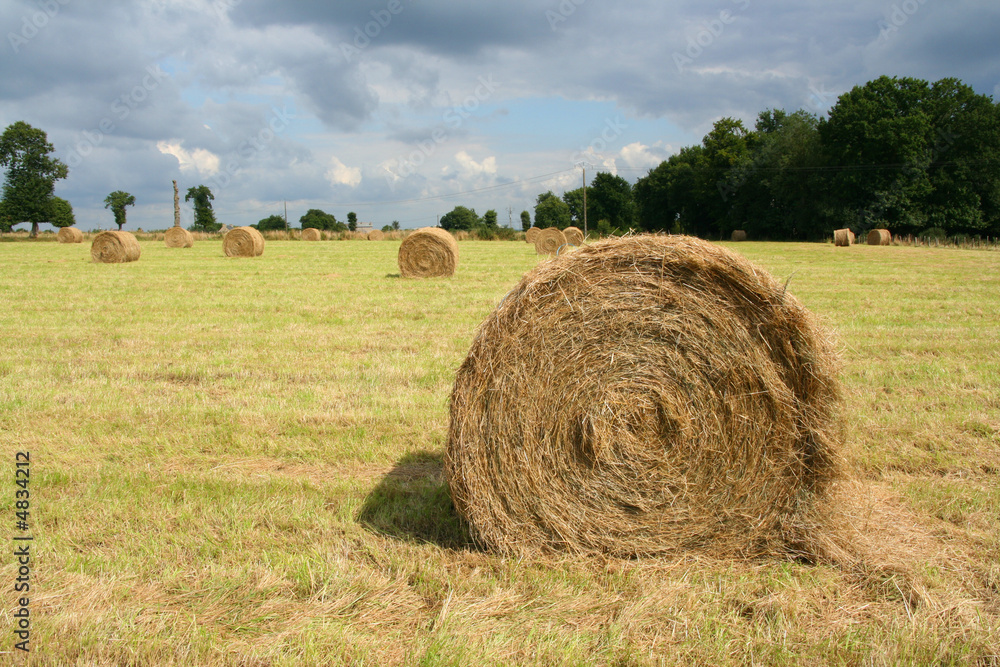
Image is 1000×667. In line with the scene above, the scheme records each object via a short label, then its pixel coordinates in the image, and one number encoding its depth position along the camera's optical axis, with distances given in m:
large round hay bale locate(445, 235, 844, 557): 3.45
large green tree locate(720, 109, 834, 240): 50.72
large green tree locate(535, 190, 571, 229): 103.75
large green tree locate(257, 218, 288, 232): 102.42
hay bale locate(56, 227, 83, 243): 44.66
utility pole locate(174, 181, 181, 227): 58.70
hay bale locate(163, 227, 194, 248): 38.66
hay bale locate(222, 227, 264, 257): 28.36
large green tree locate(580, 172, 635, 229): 87.97
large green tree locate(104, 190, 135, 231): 94.88
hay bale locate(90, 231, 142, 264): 24.00
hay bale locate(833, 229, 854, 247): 38.25
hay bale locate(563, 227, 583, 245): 33.59
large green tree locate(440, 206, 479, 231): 102.05
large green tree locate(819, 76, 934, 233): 44.16
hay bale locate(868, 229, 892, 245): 40.28
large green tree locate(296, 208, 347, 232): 102.81
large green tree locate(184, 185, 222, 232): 95.50
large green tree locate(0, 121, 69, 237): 61.41
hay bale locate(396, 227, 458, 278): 18.72
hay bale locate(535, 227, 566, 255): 32.42
